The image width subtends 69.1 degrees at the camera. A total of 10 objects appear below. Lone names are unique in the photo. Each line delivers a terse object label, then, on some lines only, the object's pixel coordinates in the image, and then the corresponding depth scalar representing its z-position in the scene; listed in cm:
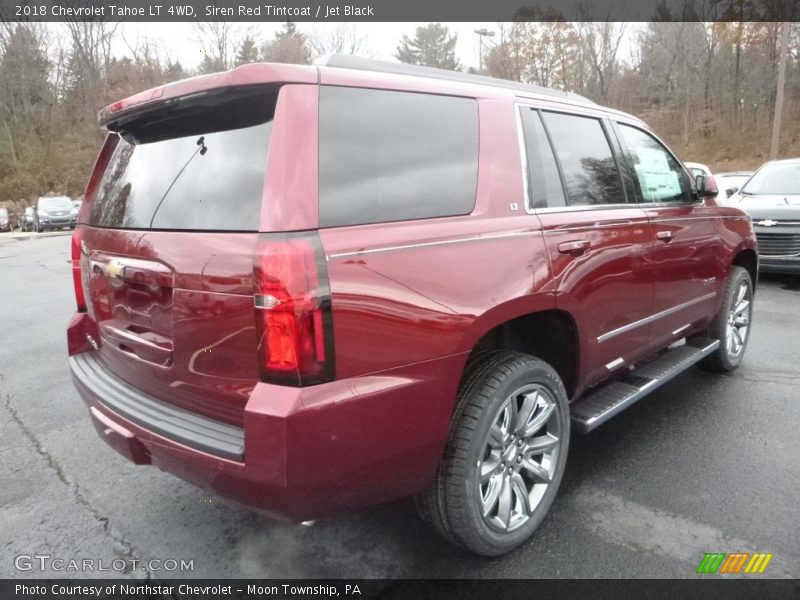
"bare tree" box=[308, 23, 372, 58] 3055
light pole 2730
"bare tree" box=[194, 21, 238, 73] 3119
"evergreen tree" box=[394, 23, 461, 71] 5147
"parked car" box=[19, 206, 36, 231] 2614
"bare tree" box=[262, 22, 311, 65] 3105
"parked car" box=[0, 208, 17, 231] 2632
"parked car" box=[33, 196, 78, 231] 2434
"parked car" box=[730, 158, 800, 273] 756
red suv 182
